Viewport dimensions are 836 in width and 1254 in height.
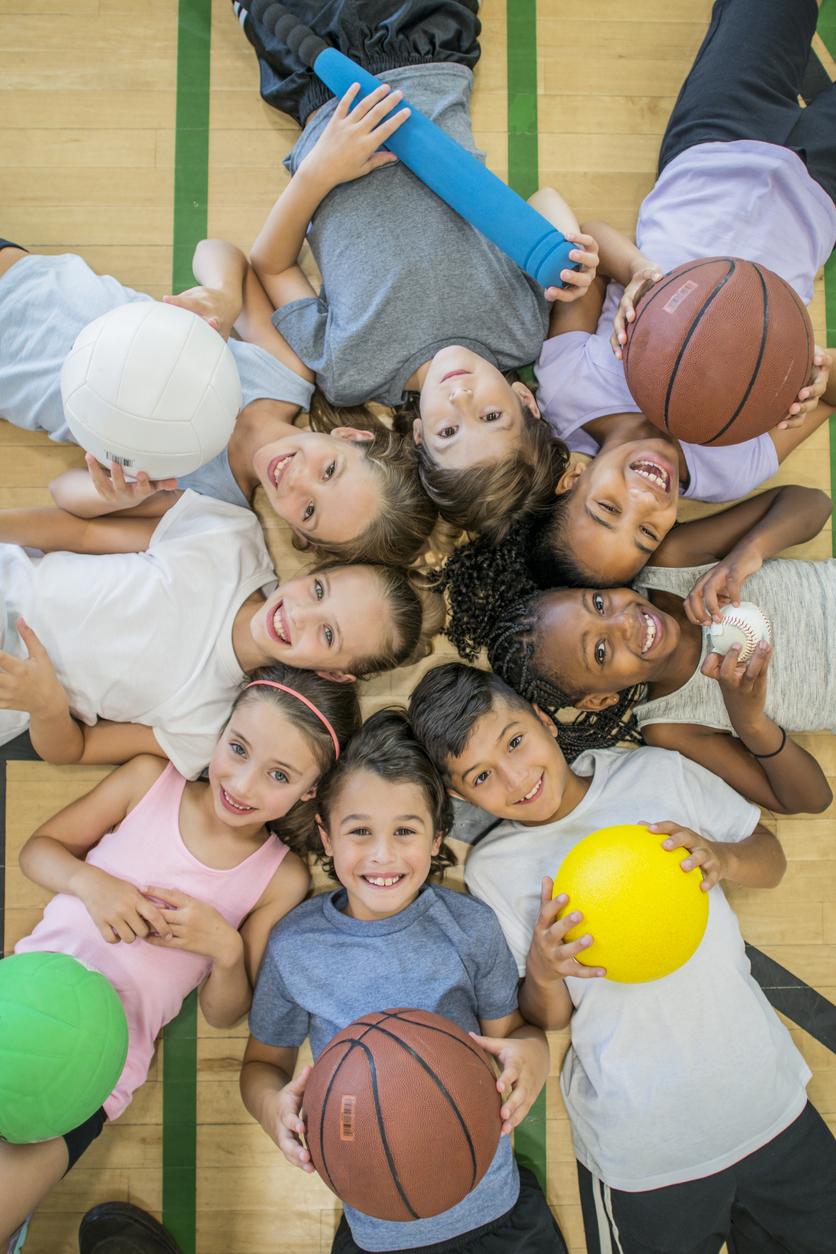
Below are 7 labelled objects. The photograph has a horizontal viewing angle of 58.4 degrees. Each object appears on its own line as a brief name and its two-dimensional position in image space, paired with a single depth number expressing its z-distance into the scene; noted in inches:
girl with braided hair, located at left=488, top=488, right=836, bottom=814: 75.8
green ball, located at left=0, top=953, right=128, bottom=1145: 60.7
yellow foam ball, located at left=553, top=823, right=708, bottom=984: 62.9
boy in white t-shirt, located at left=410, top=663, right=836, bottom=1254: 76.2
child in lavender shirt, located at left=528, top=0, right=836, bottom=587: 80.5
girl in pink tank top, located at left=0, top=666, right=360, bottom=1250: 77.0
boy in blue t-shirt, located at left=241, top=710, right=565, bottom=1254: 74.6
